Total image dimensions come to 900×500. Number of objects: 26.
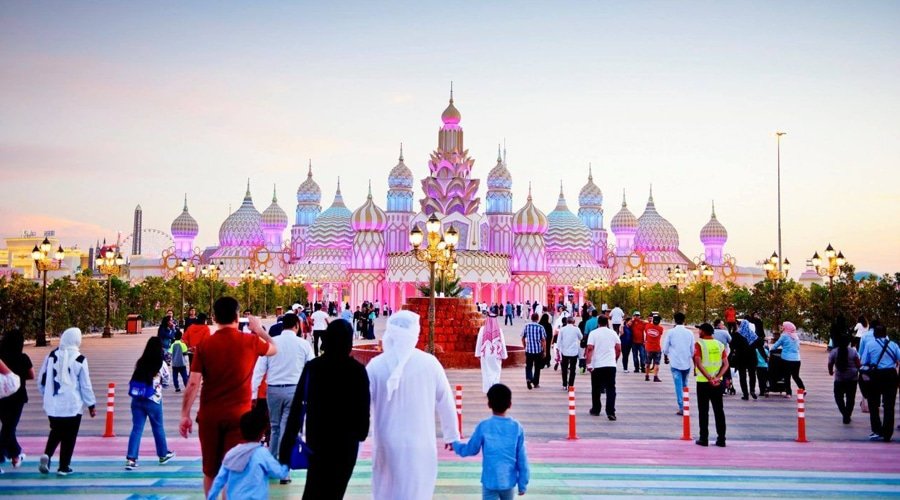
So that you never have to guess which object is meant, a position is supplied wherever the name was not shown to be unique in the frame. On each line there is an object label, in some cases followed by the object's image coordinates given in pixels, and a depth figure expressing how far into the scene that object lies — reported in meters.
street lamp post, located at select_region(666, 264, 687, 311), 44.96
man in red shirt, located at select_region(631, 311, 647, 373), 22.70
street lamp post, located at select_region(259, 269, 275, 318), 67.25
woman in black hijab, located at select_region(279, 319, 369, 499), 5.89
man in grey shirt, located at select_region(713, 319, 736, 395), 16.72
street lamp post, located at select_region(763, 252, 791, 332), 33.31
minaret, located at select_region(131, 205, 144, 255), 186.61
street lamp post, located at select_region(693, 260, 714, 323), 40.47
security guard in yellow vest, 11.38
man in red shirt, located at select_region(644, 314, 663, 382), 20.44
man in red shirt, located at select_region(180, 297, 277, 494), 6.86
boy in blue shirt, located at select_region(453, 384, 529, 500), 6.16
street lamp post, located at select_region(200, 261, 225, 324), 47.81
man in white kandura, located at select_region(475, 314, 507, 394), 15.88
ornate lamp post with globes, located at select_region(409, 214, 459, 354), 21.11
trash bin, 41.53
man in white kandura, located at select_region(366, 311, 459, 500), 5.90
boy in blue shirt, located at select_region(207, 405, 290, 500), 6.00
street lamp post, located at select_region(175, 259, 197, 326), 42.38
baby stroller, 17.50
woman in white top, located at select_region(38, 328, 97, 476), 9.05
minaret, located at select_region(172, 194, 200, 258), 118.00
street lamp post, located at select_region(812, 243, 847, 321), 28.38
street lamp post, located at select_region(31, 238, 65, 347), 28.61
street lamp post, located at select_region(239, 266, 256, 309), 61.00
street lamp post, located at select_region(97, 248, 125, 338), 37.38
